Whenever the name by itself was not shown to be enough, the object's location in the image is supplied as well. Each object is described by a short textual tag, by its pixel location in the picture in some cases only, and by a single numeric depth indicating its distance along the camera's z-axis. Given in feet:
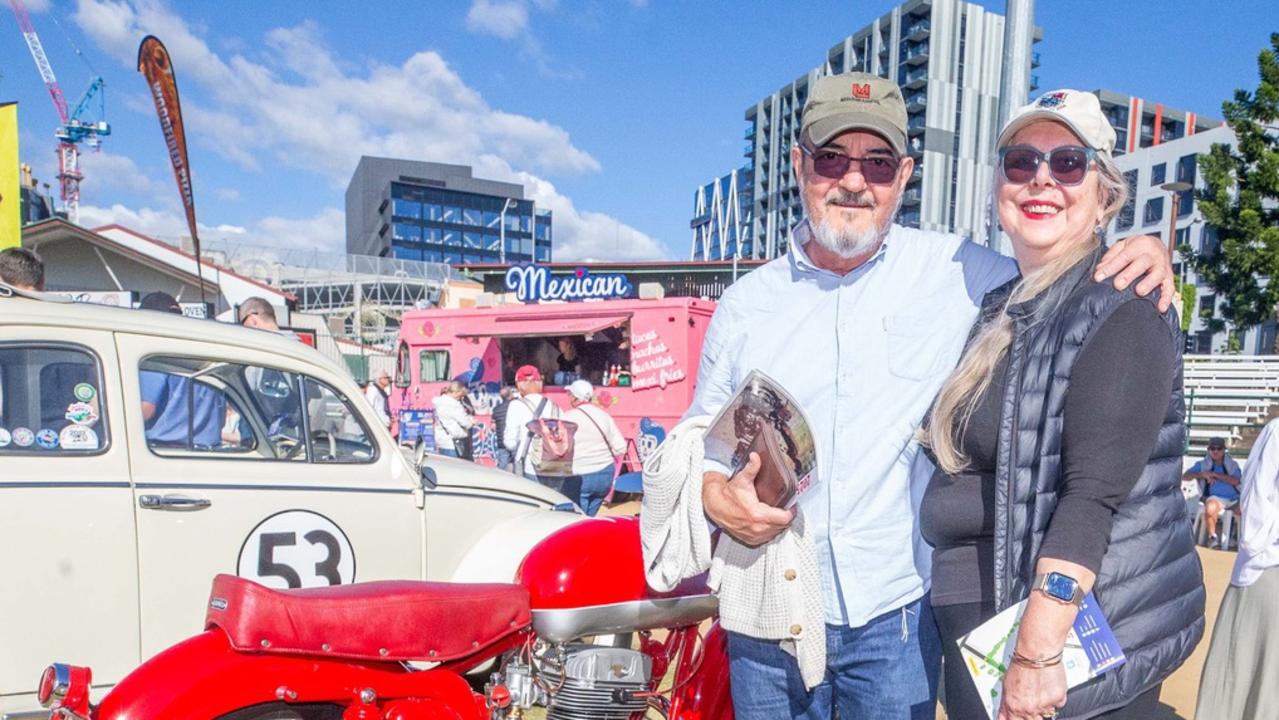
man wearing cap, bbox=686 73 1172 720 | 6.01
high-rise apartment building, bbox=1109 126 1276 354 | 116.06
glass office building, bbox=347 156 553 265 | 290.56
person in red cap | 25.75
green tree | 62.39
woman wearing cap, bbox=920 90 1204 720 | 4.46
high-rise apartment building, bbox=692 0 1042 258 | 188.96
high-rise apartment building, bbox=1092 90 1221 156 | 198.49
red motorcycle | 6.14
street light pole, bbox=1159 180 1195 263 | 54.13
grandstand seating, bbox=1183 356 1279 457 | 53.01
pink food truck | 39.68
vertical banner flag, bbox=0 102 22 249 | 20.35
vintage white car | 8.45
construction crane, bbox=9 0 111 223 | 241.96
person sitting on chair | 28.99
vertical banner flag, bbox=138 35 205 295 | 24.82
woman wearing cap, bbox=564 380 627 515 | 24.00
